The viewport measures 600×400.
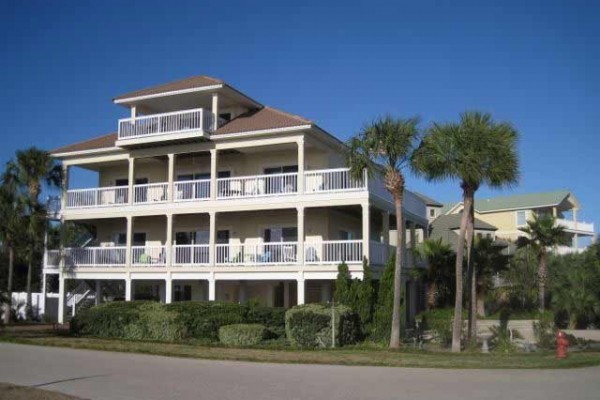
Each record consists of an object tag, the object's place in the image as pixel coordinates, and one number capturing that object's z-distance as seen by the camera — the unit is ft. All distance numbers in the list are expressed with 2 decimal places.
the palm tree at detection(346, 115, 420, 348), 72.28
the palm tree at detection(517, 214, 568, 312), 114.21
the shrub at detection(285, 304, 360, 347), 75.72
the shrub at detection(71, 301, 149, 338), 86.94
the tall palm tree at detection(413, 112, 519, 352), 72.13
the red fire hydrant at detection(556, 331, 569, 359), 65.41
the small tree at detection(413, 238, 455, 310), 111.34
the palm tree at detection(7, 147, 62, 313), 110.73
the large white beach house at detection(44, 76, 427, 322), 92.07
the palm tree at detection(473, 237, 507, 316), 108.47
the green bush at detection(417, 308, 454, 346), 81.00
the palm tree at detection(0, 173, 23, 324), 109.40
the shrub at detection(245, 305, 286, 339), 86.12
